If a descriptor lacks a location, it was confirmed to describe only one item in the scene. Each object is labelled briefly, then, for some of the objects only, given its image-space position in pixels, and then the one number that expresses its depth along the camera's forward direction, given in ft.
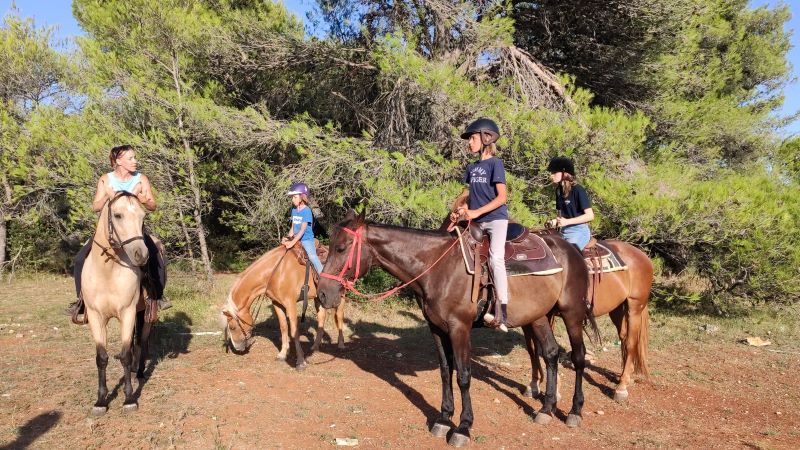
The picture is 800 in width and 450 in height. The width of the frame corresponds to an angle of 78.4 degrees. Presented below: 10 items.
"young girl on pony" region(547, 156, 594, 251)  20.10
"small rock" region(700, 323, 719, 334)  31.86
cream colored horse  16.02
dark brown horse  14.62
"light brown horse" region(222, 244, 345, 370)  23.44
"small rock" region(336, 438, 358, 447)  14.83
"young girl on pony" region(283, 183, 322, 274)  24.60
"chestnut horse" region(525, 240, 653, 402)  20.71
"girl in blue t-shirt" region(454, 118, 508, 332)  15.55
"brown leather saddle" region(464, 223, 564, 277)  15.92
